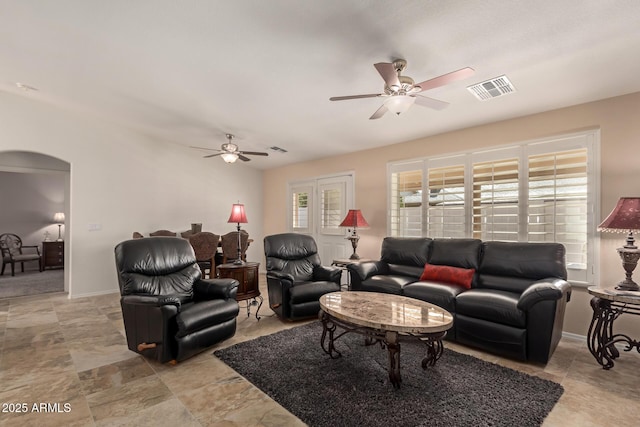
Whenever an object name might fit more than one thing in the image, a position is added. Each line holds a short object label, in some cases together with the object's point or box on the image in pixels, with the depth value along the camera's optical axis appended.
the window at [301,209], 6.79
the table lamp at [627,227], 2.70
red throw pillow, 3.64
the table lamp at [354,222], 5.01
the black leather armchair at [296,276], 3.86
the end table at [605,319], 2.70
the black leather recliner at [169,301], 2.71
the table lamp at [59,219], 8.48
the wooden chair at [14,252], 7.24
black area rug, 2.03
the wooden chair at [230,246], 5.71
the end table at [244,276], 4.01
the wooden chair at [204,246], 5.33
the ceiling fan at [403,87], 2.33
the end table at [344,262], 4.80
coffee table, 2.27
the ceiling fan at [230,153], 5.17
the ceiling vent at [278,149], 6.19
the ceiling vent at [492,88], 3.09
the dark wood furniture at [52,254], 7.92
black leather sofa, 2.76
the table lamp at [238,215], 4.43
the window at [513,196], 3.42
